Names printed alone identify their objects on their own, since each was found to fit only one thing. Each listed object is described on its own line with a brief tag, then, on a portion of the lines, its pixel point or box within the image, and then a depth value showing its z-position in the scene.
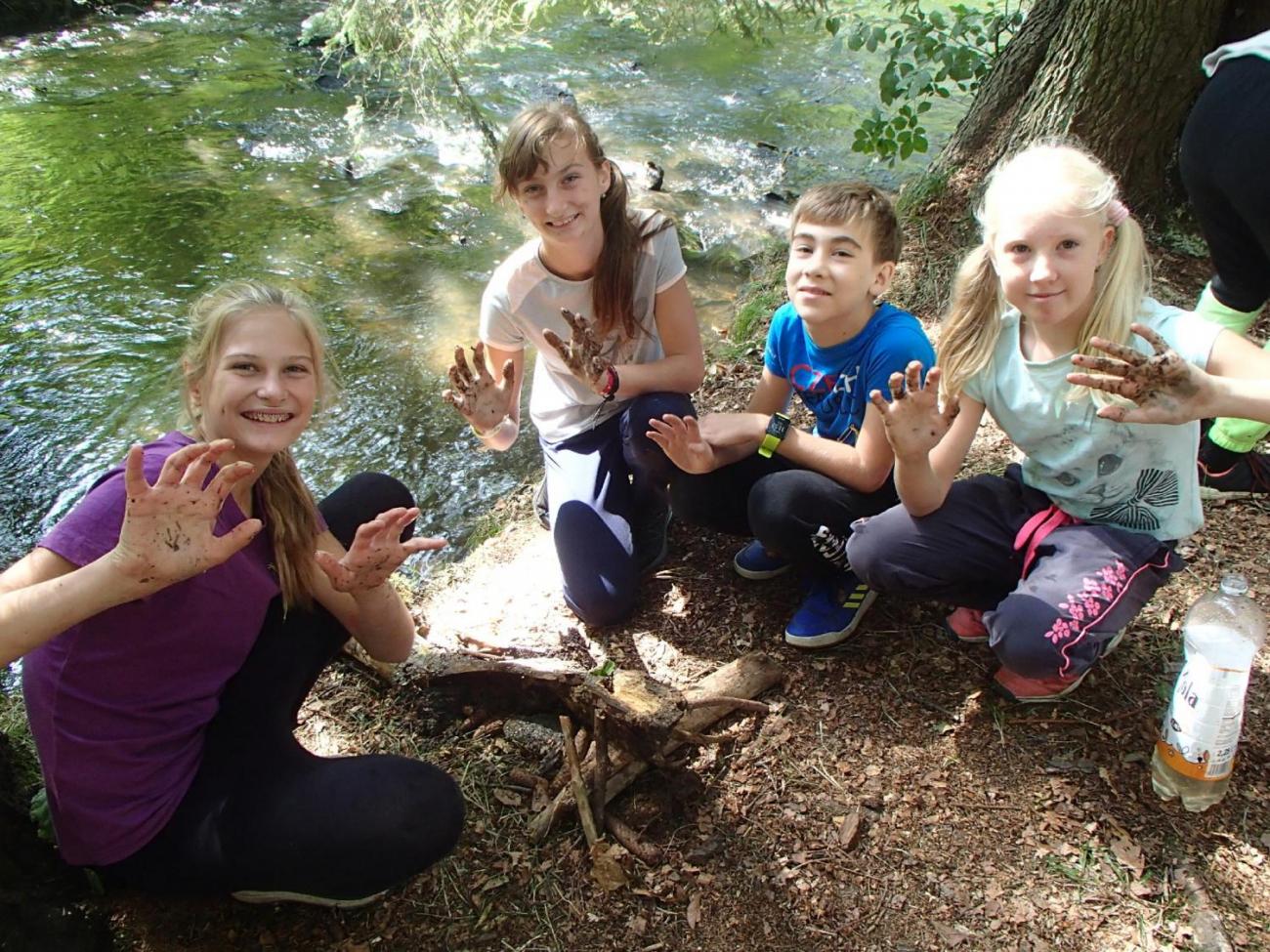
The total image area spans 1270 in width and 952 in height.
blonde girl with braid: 1.65
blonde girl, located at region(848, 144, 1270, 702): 2.14
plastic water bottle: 1.98
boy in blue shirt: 2.50
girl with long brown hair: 2.78
